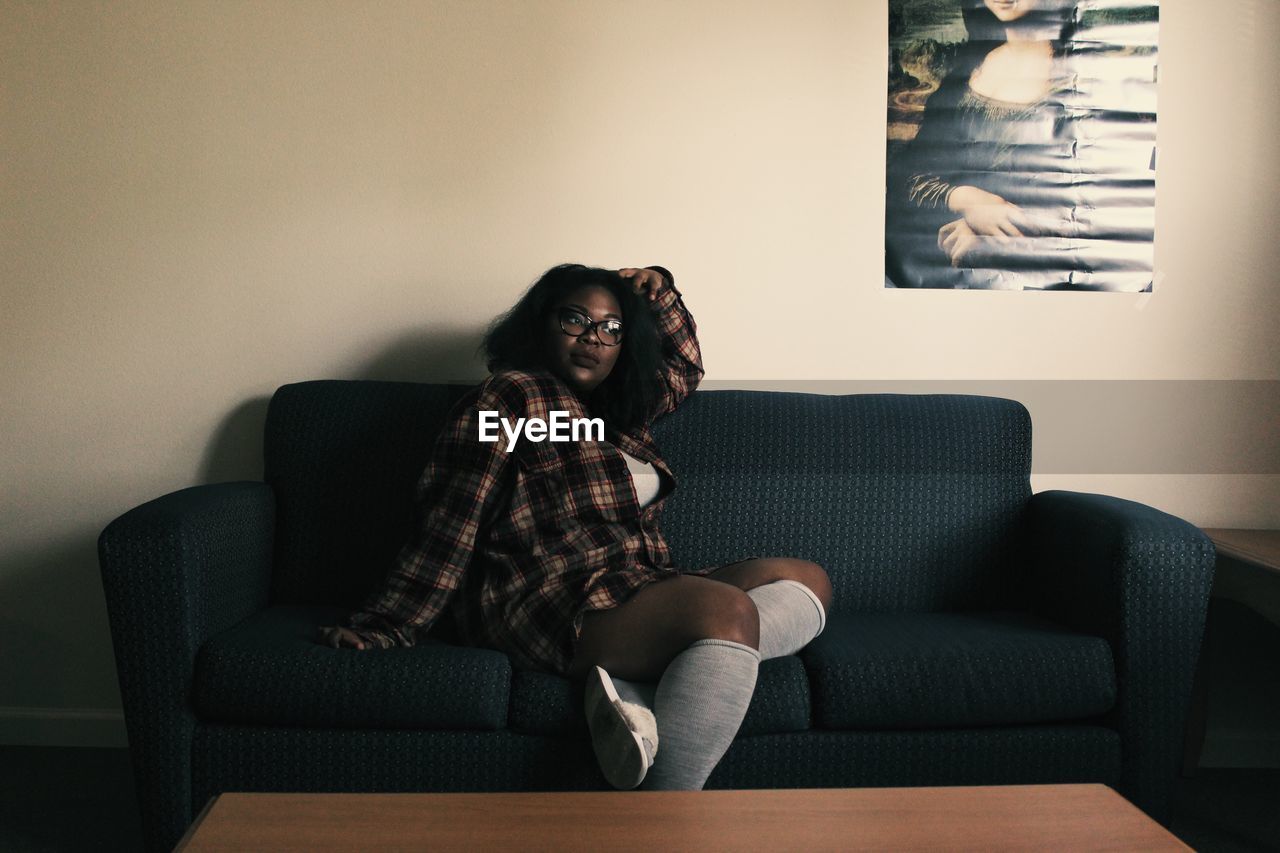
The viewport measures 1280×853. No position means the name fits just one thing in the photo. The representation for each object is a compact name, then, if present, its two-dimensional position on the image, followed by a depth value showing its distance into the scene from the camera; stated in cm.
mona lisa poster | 221
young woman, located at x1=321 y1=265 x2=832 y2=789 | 132
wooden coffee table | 85
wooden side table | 181
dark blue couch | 144
